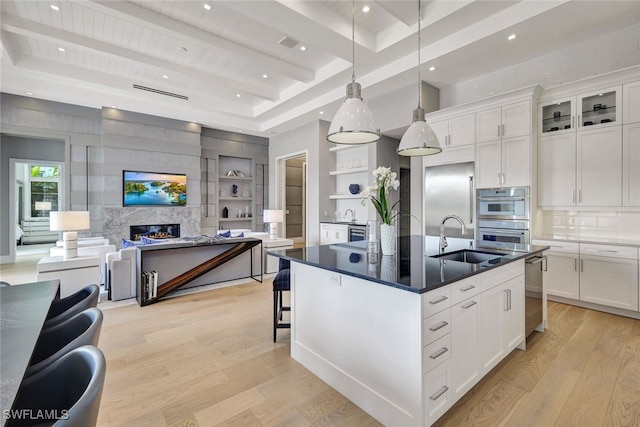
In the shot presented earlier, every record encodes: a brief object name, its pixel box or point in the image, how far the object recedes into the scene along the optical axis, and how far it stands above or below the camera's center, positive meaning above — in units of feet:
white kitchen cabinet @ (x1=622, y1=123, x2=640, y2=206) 10.93 +1.78
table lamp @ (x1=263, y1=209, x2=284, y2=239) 17.83 -0.36
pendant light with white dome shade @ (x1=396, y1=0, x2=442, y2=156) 8.23 +2.10
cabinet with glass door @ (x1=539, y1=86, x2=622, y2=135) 11.46 +4.16
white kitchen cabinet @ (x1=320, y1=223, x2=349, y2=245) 20.65 -1.53
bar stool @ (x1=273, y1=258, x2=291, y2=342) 8.88 -2.22
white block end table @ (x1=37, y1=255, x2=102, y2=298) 11.57 -2.39
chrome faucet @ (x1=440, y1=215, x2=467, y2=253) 8.46 -0.88
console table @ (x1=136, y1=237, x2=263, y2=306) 12.84 -2.56
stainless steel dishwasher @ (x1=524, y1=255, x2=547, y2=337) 8.41 -2.39
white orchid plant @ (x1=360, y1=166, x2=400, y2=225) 7.52 +0.57
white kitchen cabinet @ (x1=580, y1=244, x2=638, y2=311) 10.70 -2.38
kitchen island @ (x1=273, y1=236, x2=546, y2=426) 5.21 -2.35
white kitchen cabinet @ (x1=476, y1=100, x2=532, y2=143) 12.85 +4.11
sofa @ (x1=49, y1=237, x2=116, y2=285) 13.98 -1.91
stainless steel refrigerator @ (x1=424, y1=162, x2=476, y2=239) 14.74 +0.81
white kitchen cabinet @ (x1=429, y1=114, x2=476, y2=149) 14.53 +4.15
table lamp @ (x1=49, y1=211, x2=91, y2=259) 11.93 -0.53
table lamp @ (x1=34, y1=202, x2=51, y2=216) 27.53 +0.54
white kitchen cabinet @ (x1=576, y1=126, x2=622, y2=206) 11.35 +1.80
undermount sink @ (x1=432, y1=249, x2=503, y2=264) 8.21 -1.24
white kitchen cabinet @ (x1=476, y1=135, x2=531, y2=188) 12.92 +2.26
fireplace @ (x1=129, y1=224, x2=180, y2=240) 22.48 -1.50
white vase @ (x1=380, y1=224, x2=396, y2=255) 7.67 -0.70
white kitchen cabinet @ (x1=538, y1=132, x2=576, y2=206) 12.41 +1.84
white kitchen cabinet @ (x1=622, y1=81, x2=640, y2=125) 10.84 +4.06
